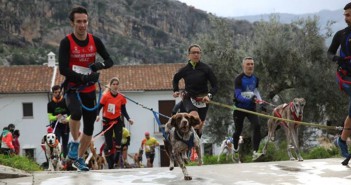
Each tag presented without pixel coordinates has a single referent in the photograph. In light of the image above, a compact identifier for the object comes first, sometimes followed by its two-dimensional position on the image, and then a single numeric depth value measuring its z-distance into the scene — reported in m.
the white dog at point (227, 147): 18.88
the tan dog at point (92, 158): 13.03
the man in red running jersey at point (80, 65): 7.46
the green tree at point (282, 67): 24.30
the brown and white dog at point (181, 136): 7.29
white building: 43.47
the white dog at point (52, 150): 10.82
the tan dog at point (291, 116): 9.63
